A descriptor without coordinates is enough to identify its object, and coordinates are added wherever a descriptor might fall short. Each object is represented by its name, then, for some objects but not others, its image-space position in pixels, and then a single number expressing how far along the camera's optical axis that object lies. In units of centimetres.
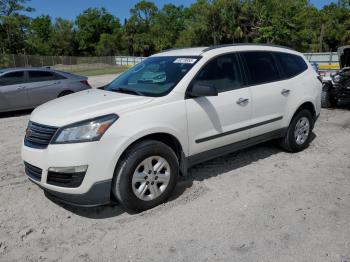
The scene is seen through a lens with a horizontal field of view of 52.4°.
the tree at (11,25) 5241
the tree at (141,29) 7119
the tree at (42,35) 7206
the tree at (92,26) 8250
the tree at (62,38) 7788
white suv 352
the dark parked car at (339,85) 928
